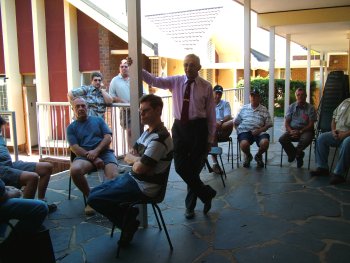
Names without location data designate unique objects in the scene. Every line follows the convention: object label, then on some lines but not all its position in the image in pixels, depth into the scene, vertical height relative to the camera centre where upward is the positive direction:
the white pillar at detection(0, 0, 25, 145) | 11.63 +0.87
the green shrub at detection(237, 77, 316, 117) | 14.74 -0.09
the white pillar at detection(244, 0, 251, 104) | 7.11 +0.78
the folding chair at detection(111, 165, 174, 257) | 3.12 -0.93
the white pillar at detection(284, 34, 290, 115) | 9.59 +0.15
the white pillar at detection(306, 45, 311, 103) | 14.38 +0.87
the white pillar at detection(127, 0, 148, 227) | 3.52 +0.31
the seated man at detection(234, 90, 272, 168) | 5.94 -0.60
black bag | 2.53 -1.06
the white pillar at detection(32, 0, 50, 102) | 11.36 +1.22
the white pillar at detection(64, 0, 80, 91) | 11.21 +1.42
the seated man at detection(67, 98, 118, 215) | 4.10 -0.62
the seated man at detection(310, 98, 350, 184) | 5.01 -0.81
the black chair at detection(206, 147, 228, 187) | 5.10 -0.86
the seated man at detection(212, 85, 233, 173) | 5.93 -0.48
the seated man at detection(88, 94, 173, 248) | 3.08 -0.72
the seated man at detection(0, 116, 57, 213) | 3.69 -0.82
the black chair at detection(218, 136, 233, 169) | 6.04 -0.82
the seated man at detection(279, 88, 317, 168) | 5.88 -0.64
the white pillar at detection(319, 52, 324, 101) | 16.61 +0.90
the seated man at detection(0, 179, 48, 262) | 2.72 -0.87
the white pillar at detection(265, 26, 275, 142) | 8.12 +0.20
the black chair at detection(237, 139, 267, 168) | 6.64 -1.17
